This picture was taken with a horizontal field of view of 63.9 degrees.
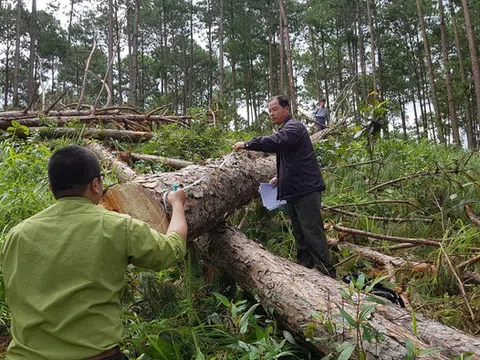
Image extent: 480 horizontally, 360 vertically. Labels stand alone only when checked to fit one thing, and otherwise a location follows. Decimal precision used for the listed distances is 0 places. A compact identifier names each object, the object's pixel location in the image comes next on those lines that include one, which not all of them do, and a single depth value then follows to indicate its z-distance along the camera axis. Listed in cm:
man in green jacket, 148
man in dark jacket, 342
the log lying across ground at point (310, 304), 203
